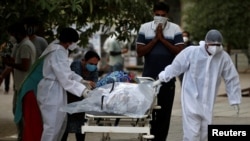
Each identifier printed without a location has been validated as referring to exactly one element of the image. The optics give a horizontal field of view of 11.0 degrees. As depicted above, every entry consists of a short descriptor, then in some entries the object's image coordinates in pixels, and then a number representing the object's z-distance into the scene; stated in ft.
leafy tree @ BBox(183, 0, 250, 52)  141.87
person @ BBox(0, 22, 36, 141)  58.43
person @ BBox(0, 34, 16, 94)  60.02
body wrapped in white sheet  44.57
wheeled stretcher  43.71
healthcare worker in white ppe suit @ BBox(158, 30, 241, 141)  48.19
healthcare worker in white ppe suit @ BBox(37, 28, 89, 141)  51.08
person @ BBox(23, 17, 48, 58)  58.71
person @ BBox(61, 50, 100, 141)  55.87
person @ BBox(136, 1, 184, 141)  55.30
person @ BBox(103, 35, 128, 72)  109.65
